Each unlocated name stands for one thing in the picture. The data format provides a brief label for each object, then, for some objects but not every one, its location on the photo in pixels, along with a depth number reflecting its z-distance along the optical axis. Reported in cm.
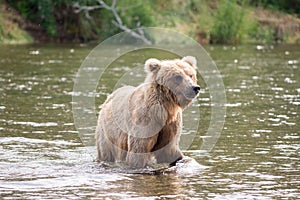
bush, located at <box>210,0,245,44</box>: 6644
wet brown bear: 1859
